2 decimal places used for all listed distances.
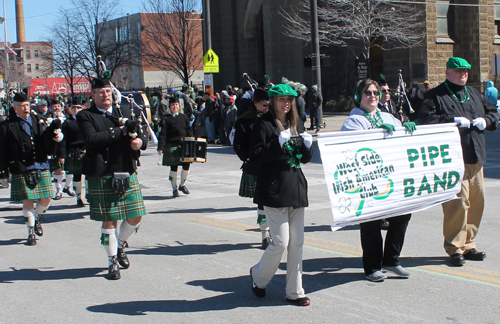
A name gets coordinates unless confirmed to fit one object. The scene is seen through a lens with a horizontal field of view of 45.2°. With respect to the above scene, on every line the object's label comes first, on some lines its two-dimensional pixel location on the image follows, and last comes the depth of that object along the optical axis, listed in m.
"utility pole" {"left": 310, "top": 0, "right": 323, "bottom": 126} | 22.55
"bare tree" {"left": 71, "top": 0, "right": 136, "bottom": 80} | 41.97
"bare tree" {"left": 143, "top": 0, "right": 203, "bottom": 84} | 44.34
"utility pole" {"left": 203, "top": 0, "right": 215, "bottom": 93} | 24.52
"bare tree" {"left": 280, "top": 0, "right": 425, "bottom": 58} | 28.56
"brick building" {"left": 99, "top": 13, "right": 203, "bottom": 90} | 46.38
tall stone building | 29.33
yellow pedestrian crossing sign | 24.41
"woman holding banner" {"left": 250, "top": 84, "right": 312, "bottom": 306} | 4.98
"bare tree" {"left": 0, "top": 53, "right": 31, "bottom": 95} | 51.47
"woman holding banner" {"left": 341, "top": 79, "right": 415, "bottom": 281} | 5.61
